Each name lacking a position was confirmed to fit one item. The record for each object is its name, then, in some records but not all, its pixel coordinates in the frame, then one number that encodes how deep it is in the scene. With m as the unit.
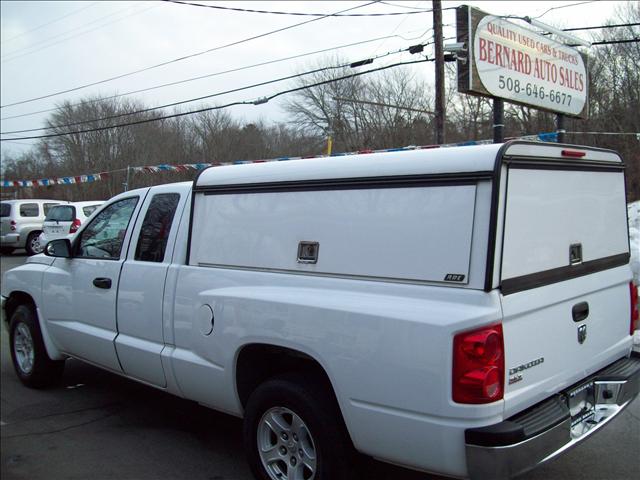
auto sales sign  10.57
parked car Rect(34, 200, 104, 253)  15.80
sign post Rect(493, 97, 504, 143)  10.73
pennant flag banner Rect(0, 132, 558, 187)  16.59
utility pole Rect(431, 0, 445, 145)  14.72
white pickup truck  2.46
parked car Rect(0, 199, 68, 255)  18.48
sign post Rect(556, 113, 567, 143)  12.57
